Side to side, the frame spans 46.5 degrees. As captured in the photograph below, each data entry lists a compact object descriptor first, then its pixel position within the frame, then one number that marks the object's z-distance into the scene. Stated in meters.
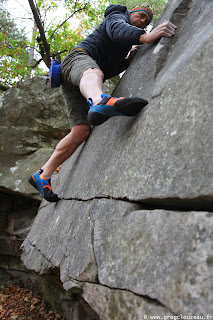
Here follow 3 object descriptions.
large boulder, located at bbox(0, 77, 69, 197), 5.03
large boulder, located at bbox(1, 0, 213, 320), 1.09
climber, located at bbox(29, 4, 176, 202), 1.92
